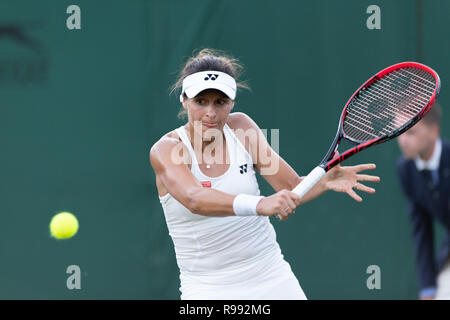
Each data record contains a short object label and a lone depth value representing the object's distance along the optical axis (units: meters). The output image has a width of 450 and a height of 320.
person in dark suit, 8.10
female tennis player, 5.54
